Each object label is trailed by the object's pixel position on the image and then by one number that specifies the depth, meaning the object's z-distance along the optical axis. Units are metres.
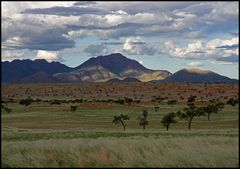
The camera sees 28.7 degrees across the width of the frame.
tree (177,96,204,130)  76.06
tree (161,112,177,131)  67.94
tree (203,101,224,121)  85.94
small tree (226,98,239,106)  112.68
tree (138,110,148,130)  73.21
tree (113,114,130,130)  76.31
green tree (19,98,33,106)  122.94
